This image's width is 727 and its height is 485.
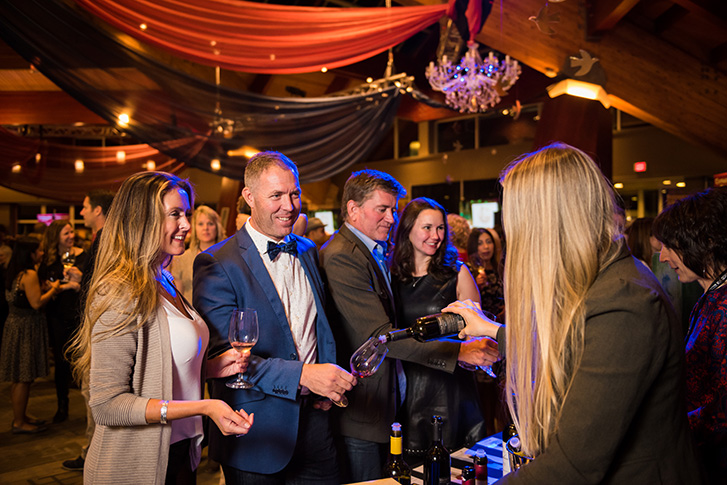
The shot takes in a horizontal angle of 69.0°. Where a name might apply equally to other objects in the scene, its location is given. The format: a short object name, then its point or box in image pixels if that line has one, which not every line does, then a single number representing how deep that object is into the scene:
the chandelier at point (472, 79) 6.55
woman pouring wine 1.01
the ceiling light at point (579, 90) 4.10
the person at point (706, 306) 1.71
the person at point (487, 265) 4.34
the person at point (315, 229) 5.65
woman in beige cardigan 1.50
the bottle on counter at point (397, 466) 1.49
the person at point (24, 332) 4.72
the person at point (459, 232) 4.66
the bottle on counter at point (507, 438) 1.47
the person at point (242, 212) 3.86
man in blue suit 1.83
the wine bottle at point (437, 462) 1.51
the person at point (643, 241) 3.88
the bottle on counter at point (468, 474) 1.43
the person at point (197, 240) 4.30
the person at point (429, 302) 2.40
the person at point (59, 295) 4.85
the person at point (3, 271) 5.85
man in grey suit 2.14
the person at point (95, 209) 3.45
